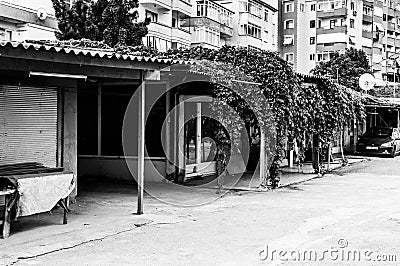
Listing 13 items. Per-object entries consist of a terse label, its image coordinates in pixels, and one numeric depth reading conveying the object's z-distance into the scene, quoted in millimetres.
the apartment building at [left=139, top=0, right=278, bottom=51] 38250
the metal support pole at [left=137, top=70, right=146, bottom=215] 10422
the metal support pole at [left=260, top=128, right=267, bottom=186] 14188
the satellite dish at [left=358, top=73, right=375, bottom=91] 26047
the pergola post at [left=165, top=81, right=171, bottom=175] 15336
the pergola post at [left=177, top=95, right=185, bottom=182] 15375
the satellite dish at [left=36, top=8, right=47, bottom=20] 22000
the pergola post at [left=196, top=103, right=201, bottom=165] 15414
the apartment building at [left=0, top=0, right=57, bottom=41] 20547
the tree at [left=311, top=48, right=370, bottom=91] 41131
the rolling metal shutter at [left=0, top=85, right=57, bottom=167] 10047
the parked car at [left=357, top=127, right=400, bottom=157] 26250
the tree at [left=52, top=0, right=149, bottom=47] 19484
